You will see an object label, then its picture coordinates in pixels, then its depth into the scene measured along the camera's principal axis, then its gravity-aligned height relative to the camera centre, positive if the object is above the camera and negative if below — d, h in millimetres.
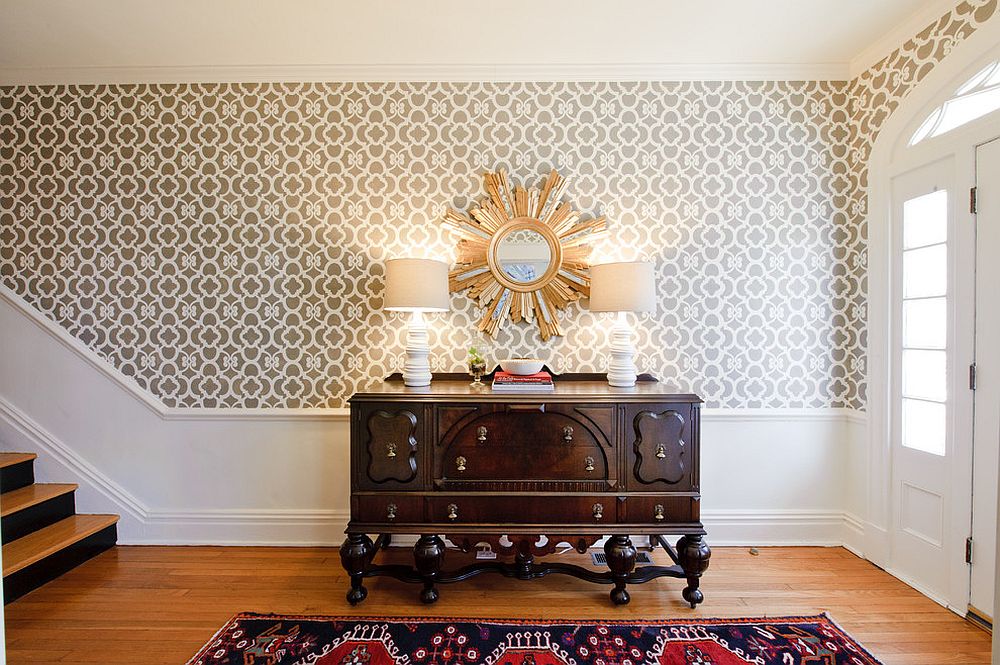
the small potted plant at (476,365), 2881 -231
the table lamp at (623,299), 2707 +145
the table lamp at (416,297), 2701 +158
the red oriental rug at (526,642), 2148 -1426
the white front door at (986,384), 2330 -284
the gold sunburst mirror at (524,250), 3104 +467
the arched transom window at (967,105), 2428 +1129
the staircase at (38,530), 2621 -1203
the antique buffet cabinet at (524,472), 2510 -746
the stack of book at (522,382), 2611 -305
